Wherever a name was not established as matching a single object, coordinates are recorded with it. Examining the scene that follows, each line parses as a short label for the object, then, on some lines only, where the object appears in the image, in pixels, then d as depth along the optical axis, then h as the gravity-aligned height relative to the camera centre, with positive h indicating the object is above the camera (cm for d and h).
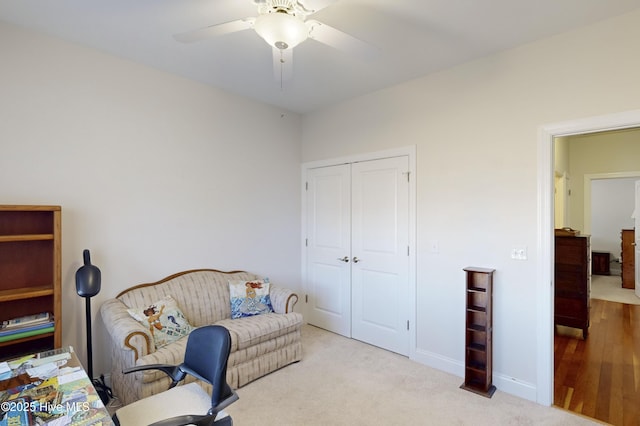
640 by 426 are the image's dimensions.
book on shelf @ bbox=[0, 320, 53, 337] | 210 -75
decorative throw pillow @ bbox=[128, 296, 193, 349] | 258 -86
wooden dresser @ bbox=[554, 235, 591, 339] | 384 -78
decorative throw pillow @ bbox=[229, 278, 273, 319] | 325 -85
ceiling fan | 163 +97
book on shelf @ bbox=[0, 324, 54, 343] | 209 -79
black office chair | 156 -89
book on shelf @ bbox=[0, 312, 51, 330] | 215 -72
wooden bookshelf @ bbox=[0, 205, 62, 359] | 221 -41
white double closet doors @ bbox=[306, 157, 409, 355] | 348 -41
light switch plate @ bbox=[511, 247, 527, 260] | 266 -30
